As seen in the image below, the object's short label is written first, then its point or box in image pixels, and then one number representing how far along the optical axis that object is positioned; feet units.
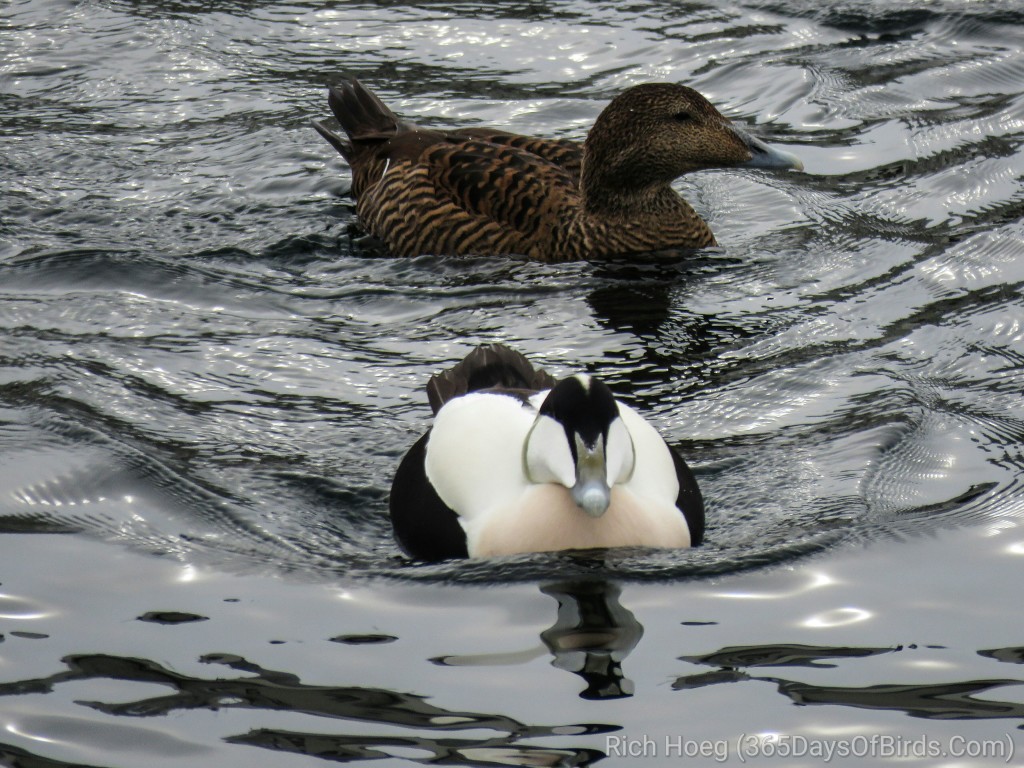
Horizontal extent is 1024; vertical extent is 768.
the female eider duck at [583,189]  51.55
